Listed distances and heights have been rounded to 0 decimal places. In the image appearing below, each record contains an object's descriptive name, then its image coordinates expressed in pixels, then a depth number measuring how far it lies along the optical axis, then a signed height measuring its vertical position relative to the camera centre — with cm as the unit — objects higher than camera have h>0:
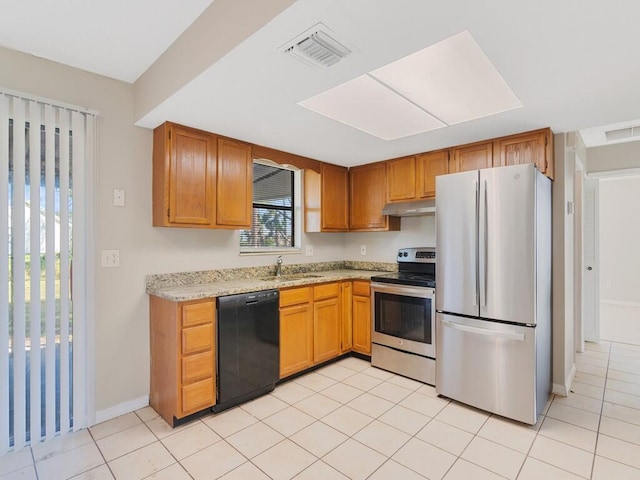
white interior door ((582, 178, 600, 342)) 430 -32
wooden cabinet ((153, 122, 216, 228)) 259 +52
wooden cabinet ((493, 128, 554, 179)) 270 +76
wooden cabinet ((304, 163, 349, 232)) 391 +49
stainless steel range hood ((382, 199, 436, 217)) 336 +34
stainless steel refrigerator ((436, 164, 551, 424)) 237 -37
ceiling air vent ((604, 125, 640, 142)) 317 +105
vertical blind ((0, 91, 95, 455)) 210 -16
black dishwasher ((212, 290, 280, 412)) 255 -85
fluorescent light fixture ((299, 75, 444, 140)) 222 +98
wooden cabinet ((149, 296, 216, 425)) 236 -85
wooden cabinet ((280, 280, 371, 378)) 307 -83
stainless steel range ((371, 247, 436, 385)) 300 -77
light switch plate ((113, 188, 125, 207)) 254 +34
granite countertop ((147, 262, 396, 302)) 254 -37
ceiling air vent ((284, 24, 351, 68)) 147 +90
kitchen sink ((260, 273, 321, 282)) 345 -38
